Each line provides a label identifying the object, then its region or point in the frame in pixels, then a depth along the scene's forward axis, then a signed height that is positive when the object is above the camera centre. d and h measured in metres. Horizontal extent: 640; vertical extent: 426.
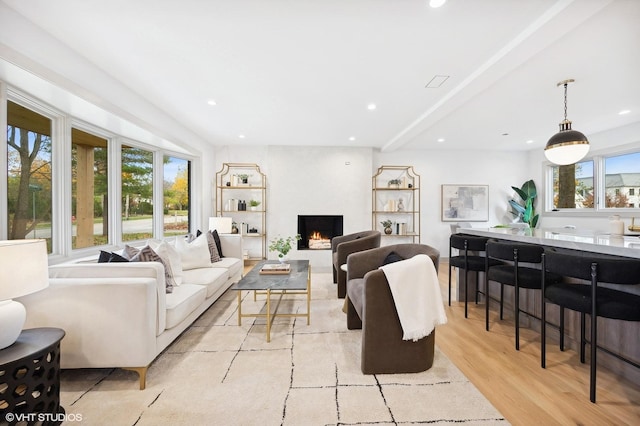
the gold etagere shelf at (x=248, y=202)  5.77 +0.20
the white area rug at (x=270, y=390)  1.58 -1.18
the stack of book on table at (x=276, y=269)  3.11 -0.67
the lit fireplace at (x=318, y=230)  5.85 -0.40
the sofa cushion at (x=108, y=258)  2.30 -0.40
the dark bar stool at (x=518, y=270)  2.28 -0.52
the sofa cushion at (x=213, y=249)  3.85 -0.54
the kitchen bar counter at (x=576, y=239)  1.81 -0.22
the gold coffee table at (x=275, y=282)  2.53 -0.70
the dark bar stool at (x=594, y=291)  1.59 -0.54
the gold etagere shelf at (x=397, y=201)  6.03 +0.24
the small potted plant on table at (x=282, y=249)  3.41 -0.47
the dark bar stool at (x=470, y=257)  2.96 -0.51
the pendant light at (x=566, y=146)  2.85 +0.70
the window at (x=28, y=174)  2.46 +0.36
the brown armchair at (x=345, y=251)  3.59 -0.52
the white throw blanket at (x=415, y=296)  1.89 -0.60
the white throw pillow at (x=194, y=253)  3.43 -0.54
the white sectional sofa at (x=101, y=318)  1.80 -0.71
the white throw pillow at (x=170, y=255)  2.79 -0.46
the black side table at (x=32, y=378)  1.33 -0.86
